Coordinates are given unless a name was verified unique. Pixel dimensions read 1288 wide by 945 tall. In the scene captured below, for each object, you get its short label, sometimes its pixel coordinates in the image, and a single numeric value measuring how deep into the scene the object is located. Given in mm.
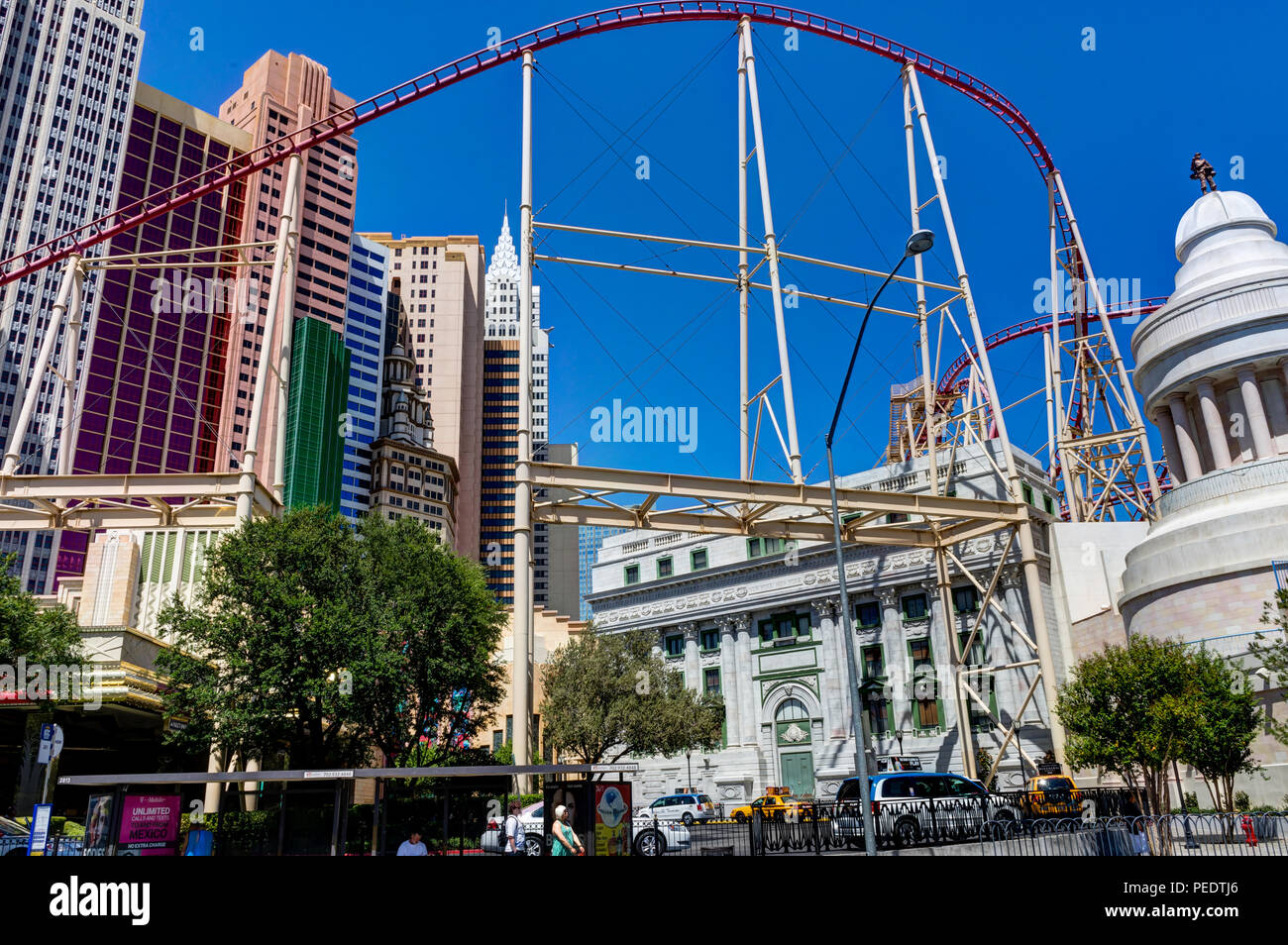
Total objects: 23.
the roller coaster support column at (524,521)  28609
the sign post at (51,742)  21852
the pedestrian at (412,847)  14266
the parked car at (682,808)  34459
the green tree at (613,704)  44500
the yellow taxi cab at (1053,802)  25984
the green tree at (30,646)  29953
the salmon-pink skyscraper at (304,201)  131750
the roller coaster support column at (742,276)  37062
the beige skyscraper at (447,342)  157375
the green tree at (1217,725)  23344
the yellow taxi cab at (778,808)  27481
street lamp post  18548
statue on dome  42781
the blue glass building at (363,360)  136125
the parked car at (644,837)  20859
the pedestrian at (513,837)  17891
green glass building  121250
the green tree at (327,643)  29672
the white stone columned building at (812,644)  46594
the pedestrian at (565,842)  14672
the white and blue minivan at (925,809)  23234
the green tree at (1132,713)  23547
